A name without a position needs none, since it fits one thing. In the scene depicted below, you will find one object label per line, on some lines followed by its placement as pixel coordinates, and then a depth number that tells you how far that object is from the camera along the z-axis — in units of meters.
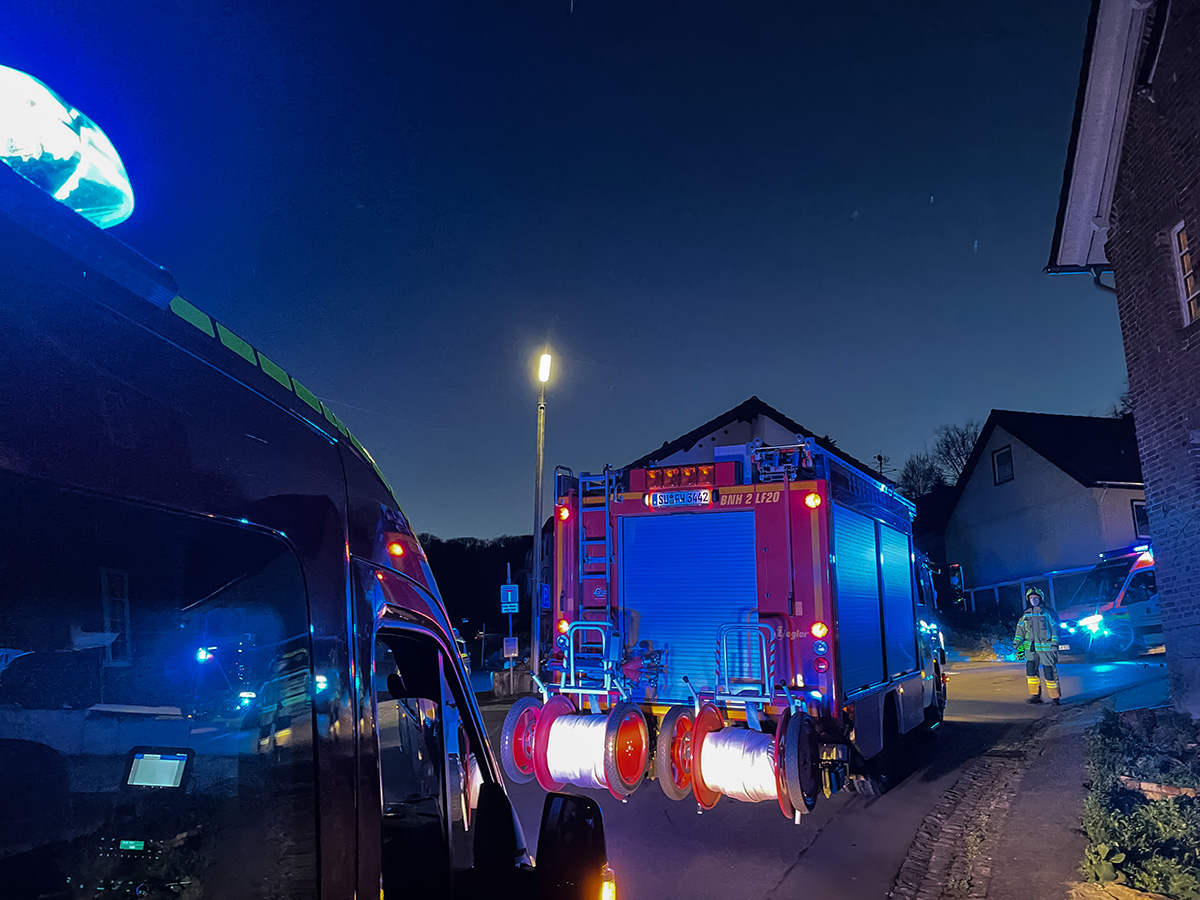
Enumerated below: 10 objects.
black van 1.39
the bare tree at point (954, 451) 60.91
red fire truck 6.66
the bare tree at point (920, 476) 62.76
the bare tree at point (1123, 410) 40.81
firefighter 13.13
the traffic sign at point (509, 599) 18.00
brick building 9.13
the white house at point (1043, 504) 29.02
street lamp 16.42
